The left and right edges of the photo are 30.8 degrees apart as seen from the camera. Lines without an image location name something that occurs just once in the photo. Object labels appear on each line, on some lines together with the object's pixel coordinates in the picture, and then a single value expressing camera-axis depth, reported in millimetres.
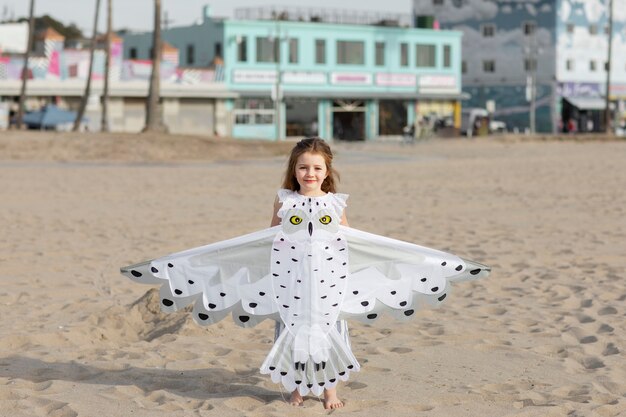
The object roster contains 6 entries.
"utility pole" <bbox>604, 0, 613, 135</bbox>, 68125
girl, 5918
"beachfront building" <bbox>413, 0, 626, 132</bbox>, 74000
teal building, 59938
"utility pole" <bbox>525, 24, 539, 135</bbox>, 72625
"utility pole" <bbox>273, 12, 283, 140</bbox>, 55338
